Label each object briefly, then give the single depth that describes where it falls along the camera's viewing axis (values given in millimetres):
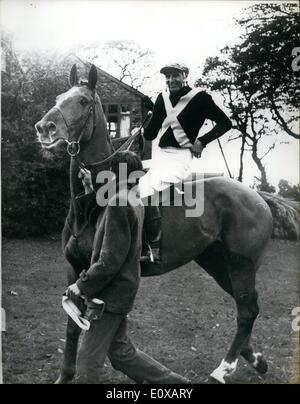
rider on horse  4297
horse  3932
